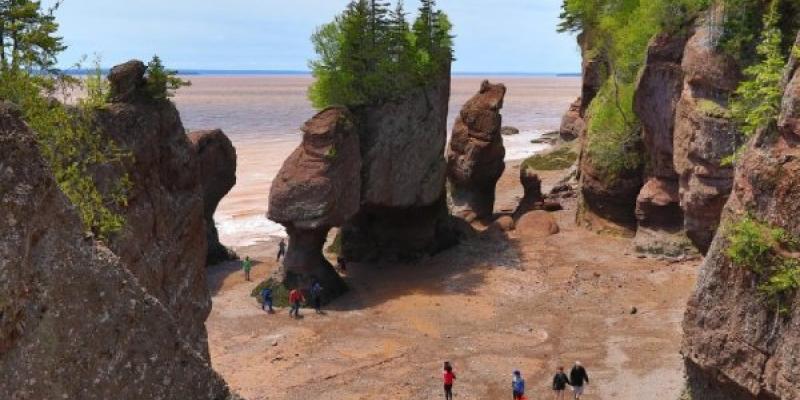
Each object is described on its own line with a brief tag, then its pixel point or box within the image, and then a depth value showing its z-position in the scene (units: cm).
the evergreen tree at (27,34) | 1157
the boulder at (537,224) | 3709
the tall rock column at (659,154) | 2977
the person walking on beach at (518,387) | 1880
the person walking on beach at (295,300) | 2816
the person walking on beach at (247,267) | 3341
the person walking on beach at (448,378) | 1933
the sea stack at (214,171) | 3609
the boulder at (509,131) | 10012
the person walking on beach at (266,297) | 2870
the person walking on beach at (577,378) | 1869
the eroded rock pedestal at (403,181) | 3378
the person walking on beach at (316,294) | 2919
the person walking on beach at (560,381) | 1862
